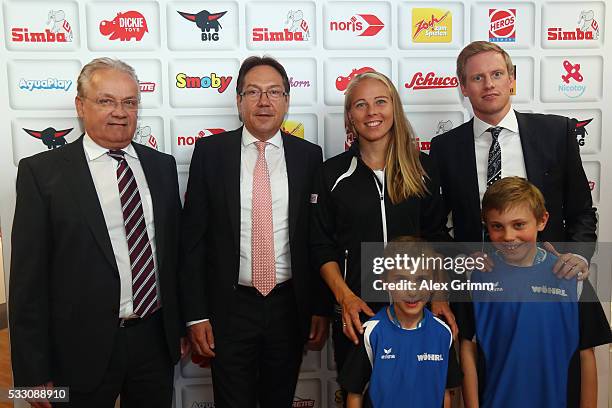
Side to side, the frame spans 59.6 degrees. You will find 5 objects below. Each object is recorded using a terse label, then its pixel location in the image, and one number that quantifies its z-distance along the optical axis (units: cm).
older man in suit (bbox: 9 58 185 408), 201
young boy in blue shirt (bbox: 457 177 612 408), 189
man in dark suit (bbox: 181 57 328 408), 228
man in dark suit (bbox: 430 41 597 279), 227
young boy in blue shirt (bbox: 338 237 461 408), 188
